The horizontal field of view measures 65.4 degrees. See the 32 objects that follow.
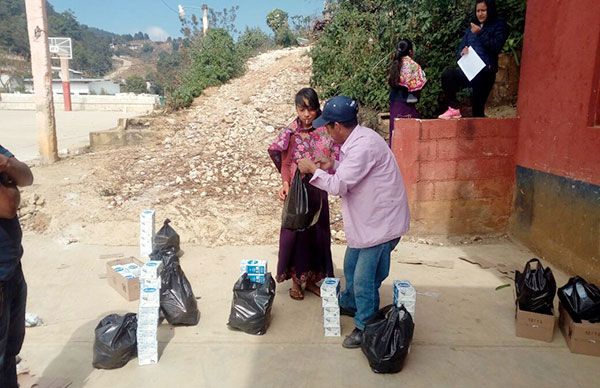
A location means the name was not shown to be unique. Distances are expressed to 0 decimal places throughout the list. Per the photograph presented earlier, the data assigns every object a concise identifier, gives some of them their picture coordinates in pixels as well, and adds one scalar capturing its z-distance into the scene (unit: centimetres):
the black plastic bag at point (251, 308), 337
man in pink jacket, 288
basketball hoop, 3049
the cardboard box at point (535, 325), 324
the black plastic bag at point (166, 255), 419
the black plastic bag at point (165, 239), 473
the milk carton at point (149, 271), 303
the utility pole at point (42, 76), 816
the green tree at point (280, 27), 1744
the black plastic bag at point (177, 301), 348
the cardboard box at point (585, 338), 306
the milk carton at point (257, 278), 369
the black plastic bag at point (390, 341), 287
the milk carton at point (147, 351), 301
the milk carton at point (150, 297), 298
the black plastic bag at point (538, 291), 321
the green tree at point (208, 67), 1097
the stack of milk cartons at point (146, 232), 481
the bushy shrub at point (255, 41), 1531
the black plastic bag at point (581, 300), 307
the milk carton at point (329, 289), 328
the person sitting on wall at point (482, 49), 511
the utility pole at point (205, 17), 1838
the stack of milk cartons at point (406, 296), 320
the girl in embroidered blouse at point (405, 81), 543
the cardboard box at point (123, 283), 395
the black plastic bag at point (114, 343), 294
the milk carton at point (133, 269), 405
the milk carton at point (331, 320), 335
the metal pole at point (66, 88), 3000
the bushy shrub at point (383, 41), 669
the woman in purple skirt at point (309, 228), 370
